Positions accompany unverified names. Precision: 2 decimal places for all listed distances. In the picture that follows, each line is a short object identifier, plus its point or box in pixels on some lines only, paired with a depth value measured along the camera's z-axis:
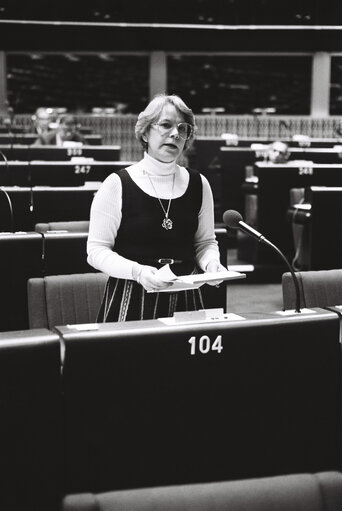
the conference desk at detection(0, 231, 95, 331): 3.82
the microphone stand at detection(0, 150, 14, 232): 5.21
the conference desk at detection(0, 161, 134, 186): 7.33
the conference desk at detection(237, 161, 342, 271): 8.11
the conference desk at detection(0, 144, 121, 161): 9.16
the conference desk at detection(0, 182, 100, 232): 5.51
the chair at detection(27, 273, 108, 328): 3.35
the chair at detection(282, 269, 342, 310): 3.14
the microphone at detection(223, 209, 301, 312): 2.29
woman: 2.59
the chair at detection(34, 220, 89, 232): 4.70
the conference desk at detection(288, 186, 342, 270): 6.82
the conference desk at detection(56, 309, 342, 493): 1.60
